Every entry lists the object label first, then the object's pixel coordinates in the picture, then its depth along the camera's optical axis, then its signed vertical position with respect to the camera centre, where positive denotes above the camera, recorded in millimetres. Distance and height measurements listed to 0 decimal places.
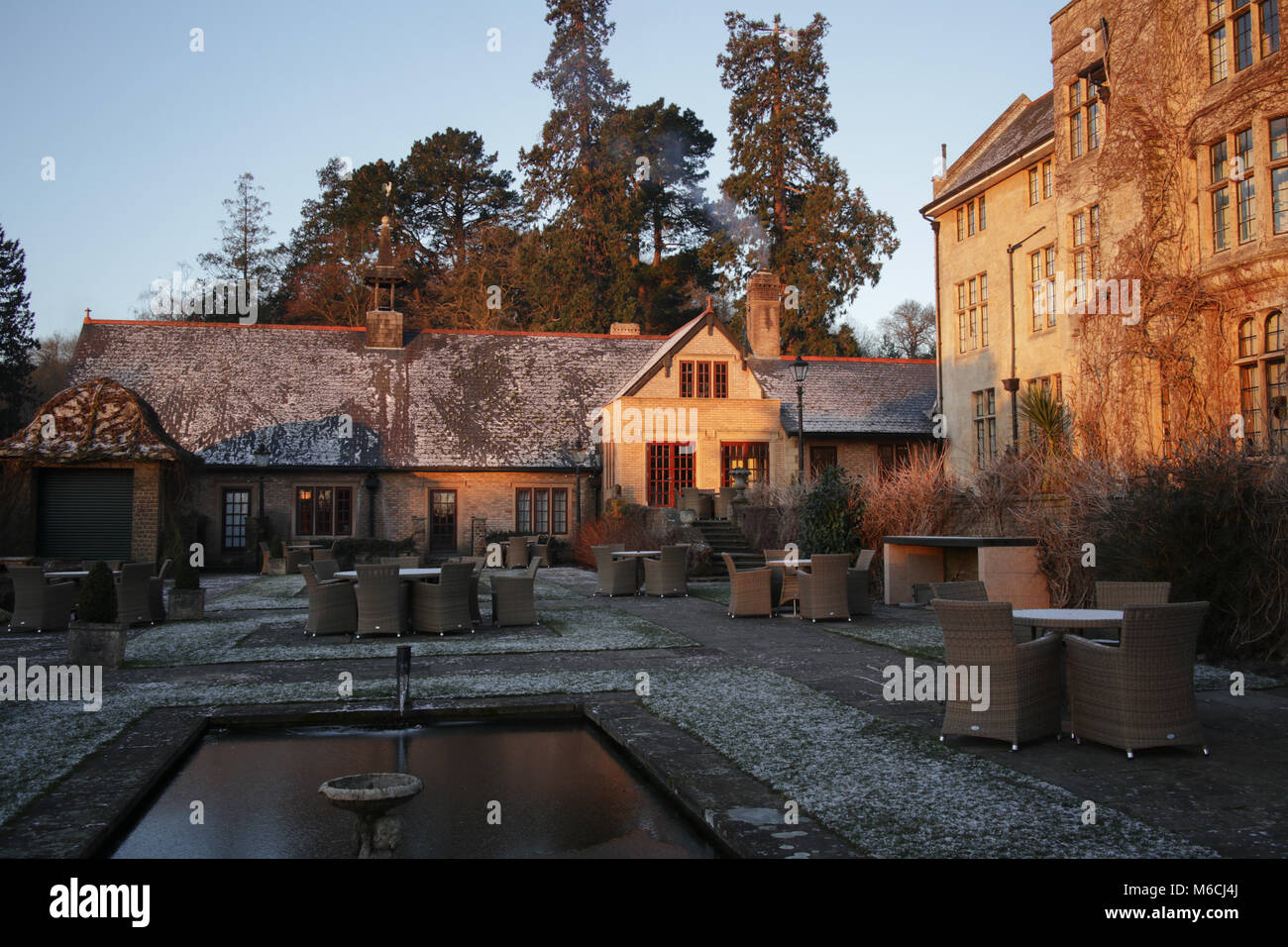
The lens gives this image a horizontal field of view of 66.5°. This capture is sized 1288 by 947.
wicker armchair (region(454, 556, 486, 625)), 13104 -1372
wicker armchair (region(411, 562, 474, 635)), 12195 -1226
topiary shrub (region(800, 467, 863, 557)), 16516 -257
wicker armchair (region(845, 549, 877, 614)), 13734 -1274
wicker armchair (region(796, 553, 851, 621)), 13219 -1166
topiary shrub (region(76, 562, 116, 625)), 10086 -929
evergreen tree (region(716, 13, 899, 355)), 40656 +13400
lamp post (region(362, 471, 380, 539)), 27531 +369
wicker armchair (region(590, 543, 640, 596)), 17453 -1281
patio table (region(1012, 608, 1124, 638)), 6465 -817
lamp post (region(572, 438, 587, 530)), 28203 +1392
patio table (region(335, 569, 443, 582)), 12656 -908
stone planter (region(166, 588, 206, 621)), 14180 -1419
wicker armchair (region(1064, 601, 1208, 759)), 5777 -1094
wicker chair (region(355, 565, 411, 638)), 11961 -1172
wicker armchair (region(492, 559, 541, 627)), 13000 -1279
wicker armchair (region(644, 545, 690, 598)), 17188 -1252
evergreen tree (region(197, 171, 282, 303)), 46375 +11997
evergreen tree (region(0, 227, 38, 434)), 35656 +6626
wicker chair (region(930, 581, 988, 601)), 7367 -703
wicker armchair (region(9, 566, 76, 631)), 13031 -1239
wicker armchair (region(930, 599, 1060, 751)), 6059 -1065
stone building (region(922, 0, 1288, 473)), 14805 +4931
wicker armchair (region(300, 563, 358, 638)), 12148 -1245
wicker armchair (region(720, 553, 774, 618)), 13911 -1302
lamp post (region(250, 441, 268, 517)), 25609 +1292
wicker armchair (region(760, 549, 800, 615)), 14133 -1285
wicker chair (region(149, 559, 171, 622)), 13695 -1265
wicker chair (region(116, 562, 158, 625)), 13211 -1181
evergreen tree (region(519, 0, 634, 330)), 39406 +13131
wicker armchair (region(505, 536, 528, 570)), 25531 -1277
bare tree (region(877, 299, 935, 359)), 53844 +9379
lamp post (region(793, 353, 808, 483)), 19588 +2595
